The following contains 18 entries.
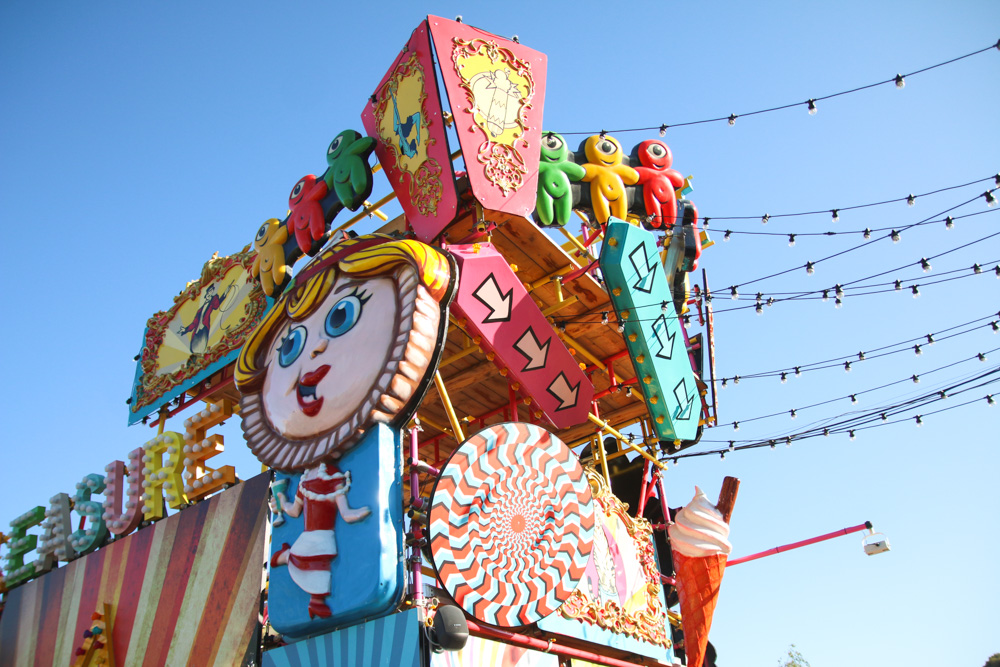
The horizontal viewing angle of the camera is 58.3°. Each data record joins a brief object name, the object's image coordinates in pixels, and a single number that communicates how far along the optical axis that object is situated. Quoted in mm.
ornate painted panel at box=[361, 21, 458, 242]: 11672
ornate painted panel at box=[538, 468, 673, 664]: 11438
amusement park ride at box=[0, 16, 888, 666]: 9695
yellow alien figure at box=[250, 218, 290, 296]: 14305
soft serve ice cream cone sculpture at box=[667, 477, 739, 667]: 12703
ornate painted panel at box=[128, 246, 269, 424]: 16031
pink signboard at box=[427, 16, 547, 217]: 11734
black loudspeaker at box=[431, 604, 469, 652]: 8680
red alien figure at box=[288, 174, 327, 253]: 13531
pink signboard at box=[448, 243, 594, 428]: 11312
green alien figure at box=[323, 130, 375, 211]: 12773
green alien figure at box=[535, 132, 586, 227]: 12578
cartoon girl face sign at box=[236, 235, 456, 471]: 10016
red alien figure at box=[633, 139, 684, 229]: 13977
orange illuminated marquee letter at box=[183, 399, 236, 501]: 13266
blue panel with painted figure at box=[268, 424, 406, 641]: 9180
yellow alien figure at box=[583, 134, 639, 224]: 13289
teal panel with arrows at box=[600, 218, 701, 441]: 12797
